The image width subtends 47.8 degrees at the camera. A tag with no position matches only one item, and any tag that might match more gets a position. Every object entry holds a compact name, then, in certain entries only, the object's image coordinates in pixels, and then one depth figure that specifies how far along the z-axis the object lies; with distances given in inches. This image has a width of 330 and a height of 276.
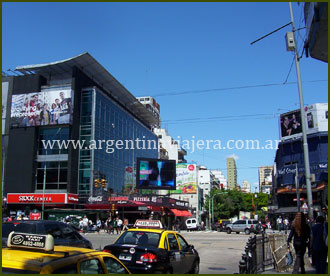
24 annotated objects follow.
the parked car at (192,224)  2281.4
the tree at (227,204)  3346.5
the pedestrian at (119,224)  1517.0
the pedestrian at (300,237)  402.6
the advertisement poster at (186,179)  3358.8
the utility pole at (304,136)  569.0
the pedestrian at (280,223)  1776.2
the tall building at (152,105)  4552.2
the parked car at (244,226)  1673.5
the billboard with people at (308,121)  2057.1
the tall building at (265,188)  5409.0
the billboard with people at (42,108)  2086.6
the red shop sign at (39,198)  1966.0
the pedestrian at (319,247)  385.7
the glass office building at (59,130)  2069.4
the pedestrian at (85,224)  1441.9
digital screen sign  2034.9
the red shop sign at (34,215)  1405.8
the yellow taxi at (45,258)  157.1
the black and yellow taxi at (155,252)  348.2
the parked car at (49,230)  439.2
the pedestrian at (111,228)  1472.7
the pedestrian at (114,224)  1542.9
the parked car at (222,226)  2064.2
